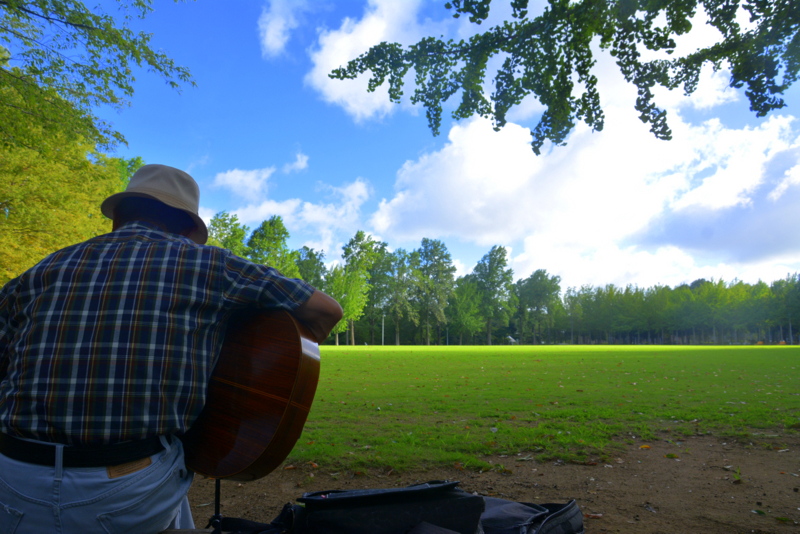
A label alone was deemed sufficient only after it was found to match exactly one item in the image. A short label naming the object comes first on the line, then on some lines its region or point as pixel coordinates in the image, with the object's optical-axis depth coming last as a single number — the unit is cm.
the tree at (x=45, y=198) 1386
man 171
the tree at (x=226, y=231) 3866
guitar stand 192
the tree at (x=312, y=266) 6695
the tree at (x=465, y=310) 8700
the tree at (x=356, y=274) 6022
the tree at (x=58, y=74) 814
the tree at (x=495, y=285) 9256
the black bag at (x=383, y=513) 195
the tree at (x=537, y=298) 10169
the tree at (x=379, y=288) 8031
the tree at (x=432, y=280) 8356
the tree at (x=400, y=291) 7969
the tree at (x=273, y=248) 4574
